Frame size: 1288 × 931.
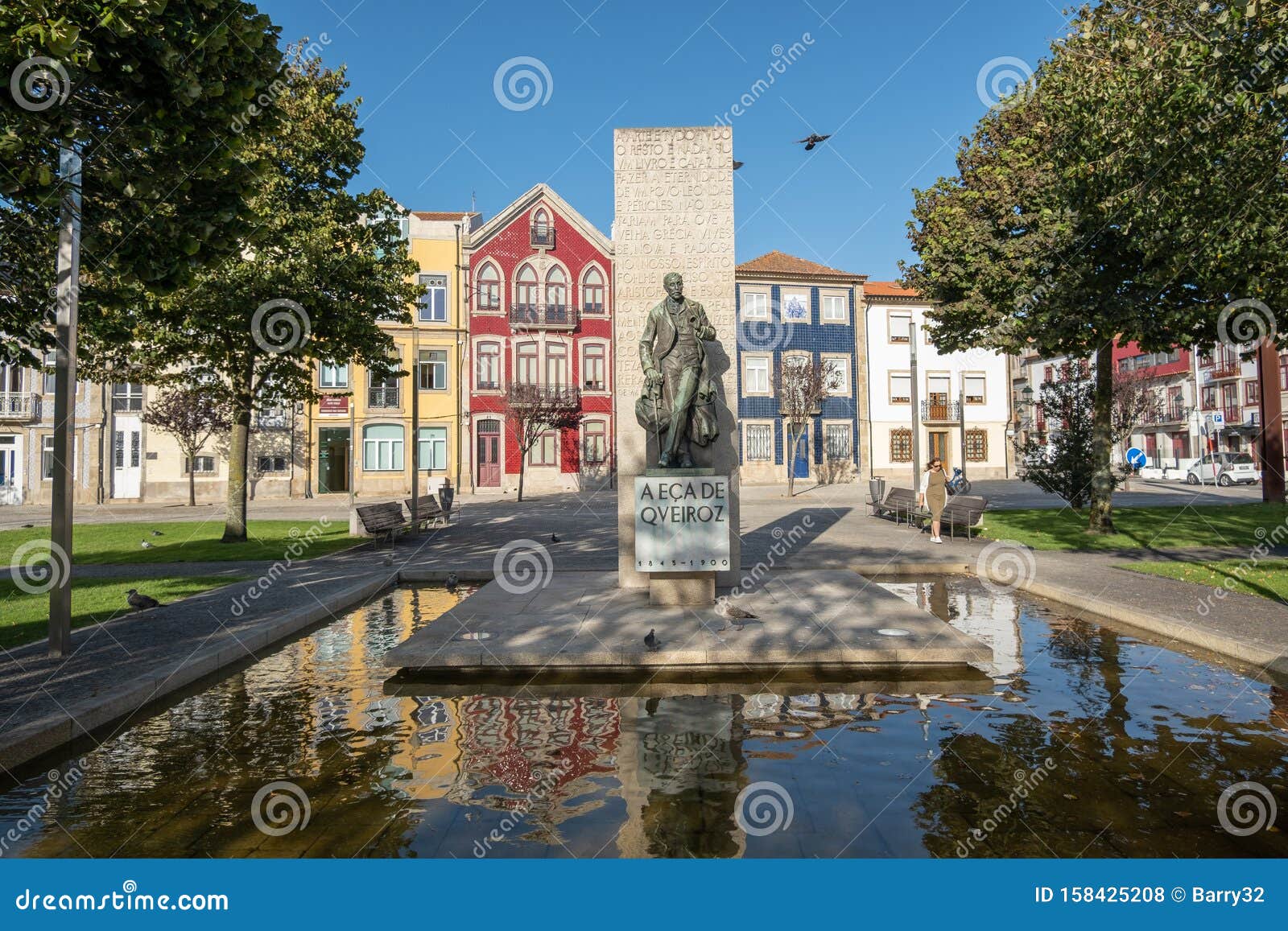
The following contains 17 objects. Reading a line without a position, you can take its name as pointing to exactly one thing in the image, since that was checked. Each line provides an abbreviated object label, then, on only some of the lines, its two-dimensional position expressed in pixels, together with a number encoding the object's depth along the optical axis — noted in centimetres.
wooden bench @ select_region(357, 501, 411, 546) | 1591
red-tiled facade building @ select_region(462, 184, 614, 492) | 4056
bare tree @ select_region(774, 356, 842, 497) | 3975
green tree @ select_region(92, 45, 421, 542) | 1498
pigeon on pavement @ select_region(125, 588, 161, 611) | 888
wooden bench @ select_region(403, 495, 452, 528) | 1966
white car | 3872
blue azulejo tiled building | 4534
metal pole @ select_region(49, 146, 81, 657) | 677
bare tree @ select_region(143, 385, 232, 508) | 3409
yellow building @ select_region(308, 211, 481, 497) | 3888
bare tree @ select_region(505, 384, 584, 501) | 3625
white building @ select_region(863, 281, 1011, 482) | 4656
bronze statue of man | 902
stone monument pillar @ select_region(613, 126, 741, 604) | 1055
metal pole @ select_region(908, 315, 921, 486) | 2127
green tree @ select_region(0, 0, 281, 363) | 518
